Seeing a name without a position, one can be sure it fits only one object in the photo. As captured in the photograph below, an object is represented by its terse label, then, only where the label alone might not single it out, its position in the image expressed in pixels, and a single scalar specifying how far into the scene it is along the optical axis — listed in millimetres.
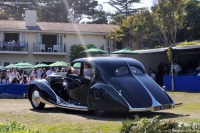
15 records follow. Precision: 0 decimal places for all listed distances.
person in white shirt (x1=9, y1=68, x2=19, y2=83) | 26297
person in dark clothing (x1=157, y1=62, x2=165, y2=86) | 29875
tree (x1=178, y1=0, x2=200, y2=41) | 43344
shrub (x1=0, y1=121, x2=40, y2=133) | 6416
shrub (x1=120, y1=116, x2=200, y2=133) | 5945
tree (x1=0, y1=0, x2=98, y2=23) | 62938
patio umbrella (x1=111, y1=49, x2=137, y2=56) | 29434
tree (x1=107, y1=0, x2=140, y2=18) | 63719
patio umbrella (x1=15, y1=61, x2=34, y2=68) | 32450
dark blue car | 11336
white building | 42938
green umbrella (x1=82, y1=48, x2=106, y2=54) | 32656
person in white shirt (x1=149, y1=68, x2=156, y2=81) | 29078
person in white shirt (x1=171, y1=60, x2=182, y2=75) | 27594
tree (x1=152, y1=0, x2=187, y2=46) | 36094
